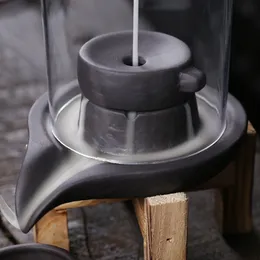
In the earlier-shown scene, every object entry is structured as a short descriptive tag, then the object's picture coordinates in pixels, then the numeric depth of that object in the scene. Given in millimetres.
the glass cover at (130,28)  530
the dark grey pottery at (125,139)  511
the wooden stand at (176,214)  514
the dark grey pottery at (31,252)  548
